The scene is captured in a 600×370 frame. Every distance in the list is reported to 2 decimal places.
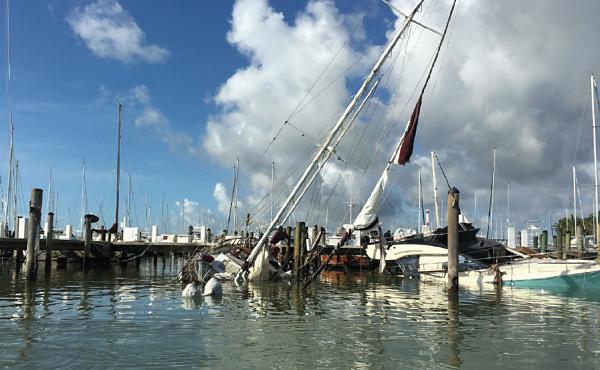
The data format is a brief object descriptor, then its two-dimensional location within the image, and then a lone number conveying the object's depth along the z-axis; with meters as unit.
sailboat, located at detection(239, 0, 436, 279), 33.09
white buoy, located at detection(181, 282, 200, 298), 26.28
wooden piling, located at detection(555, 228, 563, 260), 56.29
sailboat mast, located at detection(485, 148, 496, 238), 57.35
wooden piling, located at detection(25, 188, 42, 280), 31.17
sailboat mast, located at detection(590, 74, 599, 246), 45.24
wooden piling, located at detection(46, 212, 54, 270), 42.41
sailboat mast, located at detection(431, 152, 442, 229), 57.73
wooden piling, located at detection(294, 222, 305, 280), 38.22
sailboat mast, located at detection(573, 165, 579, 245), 61.42
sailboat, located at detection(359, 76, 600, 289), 32.01
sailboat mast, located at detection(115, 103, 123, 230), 66.19
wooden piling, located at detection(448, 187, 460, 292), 29.12
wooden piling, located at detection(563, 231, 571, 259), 52.38
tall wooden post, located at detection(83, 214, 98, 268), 49.25
